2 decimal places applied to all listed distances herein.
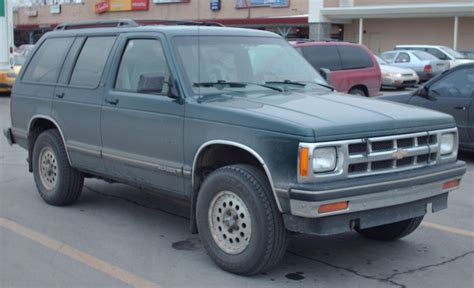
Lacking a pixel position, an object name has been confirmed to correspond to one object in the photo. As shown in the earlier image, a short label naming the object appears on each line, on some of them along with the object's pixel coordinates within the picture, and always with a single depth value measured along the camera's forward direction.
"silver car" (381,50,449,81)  26.86
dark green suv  4.89
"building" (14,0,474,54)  33.59
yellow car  20.38
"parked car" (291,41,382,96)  14.70
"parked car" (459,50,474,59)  29.31
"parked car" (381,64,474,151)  10.33
